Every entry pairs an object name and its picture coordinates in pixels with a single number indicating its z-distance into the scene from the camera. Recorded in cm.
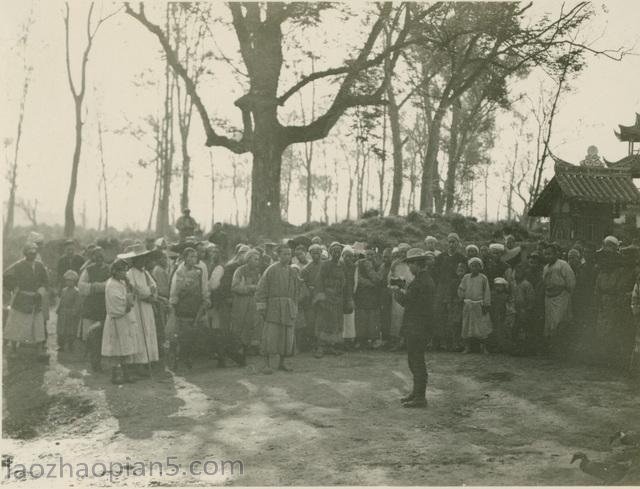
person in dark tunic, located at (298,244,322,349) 1137
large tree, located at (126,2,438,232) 1467
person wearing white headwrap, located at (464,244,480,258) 1134
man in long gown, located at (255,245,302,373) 975
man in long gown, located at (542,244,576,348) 1057
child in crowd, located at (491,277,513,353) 1101
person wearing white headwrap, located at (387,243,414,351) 1165
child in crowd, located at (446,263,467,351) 1118
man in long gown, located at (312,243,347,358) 1115
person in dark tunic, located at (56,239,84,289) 1224
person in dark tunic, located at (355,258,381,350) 1163
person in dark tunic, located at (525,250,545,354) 1080
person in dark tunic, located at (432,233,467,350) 1132
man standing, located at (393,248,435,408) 784
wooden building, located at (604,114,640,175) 1672
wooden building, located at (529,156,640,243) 1506
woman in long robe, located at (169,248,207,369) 1004
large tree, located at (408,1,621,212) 1277
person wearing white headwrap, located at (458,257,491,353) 1085
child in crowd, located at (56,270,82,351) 1138
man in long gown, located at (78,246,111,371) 985
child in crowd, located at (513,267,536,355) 1087
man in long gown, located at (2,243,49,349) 1053
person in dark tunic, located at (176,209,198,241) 1700
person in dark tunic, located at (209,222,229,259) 1512
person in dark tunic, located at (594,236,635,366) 981
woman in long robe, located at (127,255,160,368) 922
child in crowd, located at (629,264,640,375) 866
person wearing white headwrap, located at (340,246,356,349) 1129
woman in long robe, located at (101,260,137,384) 886
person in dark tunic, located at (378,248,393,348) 1176
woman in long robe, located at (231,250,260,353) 1059
